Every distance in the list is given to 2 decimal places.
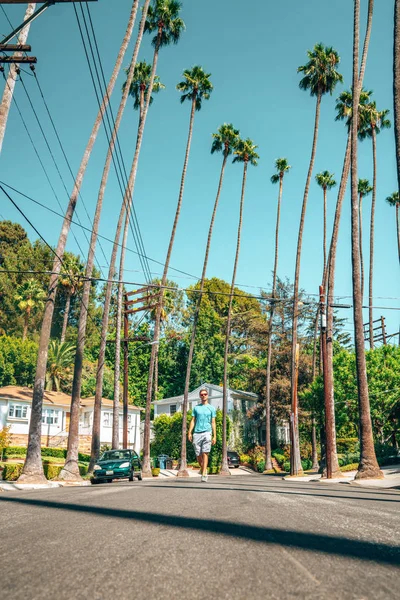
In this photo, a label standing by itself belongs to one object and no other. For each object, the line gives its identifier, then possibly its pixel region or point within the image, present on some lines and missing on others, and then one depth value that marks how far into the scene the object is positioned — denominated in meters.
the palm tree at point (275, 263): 44.91
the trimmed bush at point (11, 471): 23.15
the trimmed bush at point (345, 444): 49.26
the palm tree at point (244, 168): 44.41
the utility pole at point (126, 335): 33.84
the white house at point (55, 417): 45.06
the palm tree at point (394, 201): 47.49
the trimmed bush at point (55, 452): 41.16
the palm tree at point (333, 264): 23.39
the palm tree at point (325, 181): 46.88
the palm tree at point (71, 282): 57.09
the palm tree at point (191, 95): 37.88
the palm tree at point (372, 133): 36.28
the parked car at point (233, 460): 49.38
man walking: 11.21
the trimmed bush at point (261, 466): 47.72
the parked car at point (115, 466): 21.67
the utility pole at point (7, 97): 16.69
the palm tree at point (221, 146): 42.45
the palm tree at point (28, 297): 60.91
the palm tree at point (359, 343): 19.34
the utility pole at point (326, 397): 23.12
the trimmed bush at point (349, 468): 31.79
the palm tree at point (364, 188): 47.88
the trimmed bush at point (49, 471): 25.33
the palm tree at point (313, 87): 33.59
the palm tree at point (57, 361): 54.00
